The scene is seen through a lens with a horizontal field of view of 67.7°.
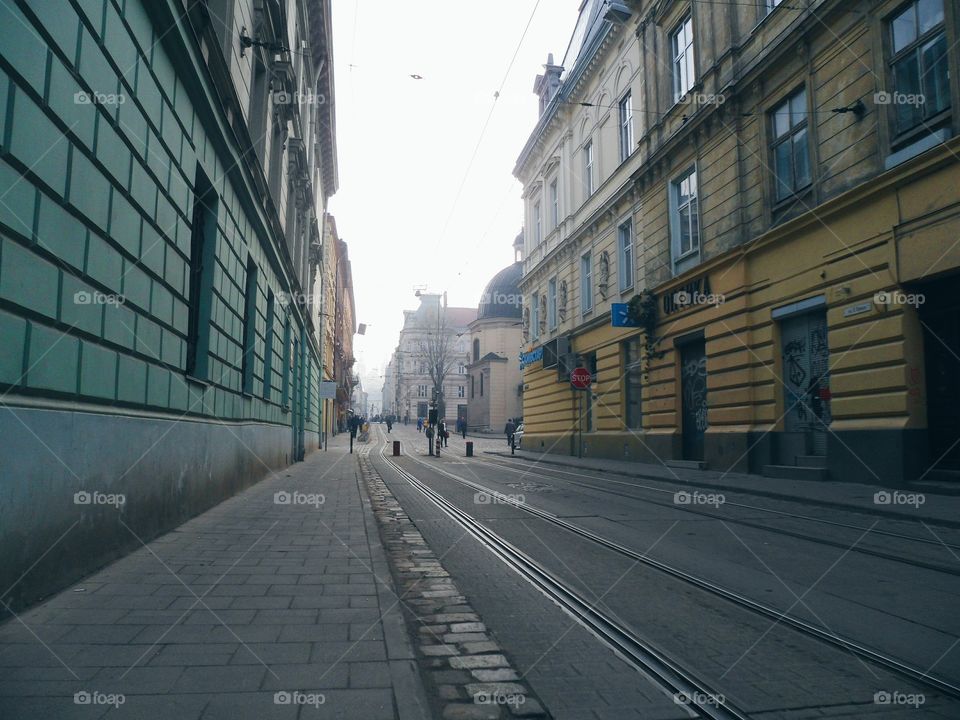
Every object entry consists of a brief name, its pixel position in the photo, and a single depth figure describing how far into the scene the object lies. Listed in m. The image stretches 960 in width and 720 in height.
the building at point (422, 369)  91.75
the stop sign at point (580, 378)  23.58
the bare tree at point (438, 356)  56.83
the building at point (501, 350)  65.38
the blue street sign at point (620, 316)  20.58
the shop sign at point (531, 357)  30.98
